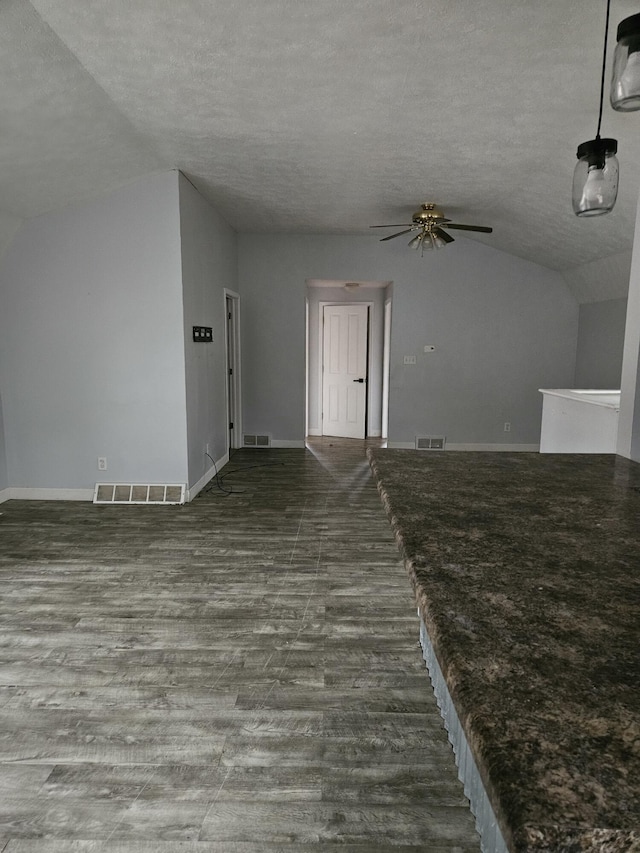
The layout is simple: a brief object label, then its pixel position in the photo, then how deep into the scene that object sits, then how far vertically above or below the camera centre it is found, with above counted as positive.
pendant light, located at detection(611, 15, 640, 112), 1.18 +0.65
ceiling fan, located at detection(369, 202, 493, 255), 4.97 +1.20
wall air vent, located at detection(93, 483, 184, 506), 4.74 -1.26
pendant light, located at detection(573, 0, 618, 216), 1.50 +0.51
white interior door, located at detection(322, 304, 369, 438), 7.90 -0.20
